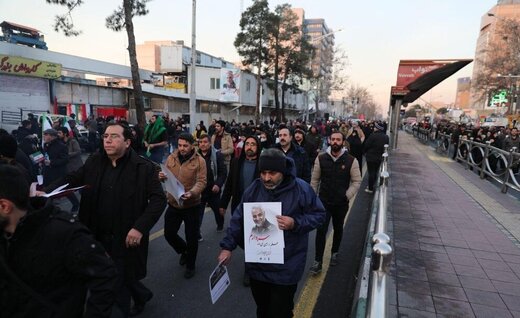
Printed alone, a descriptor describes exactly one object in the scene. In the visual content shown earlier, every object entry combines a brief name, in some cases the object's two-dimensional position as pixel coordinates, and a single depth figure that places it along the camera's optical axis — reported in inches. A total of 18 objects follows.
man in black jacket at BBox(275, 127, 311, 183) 199.8
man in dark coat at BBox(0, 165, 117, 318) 64.4
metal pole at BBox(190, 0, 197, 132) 714.2
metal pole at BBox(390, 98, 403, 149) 663.4
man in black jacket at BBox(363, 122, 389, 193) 357.7
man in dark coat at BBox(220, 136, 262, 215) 182.2
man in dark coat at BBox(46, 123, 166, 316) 112.7
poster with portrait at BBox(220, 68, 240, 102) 1331.2
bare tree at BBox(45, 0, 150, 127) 594.4
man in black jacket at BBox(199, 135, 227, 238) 203.2
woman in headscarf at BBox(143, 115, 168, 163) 335.3
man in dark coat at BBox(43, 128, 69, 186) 225.8
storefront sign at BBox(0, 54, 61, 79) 681.0
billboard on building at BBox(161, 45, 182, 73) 1715.1
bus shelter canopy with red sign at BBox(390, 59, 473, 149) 535.0
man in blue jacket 99.4
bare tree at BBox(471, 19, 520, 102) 1371.8
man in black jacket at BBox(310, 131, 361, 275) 172.1
